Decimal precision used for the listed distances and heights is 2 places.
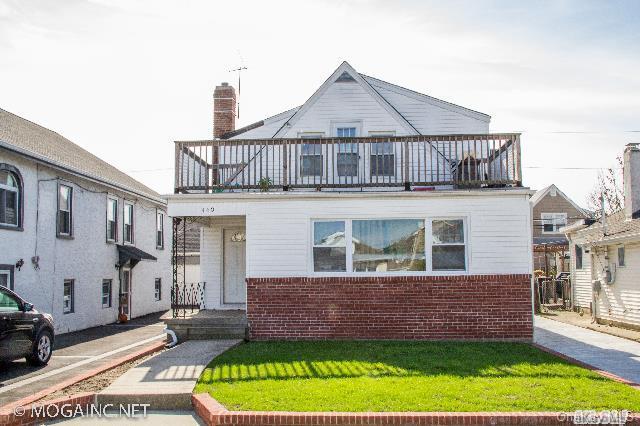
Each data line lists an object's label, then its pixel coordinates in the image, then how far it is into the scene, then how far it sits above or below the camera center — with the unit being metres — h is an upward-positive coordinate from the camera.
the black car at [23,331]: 10.66 -1.31
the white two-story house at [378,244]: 13.49 +0.26
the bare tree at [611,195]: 41.03 +3.98
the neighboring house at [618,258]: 18.23 -0.13
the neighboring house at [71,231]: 15.59 +0.86
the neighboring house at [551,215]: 41.44 +2.67
